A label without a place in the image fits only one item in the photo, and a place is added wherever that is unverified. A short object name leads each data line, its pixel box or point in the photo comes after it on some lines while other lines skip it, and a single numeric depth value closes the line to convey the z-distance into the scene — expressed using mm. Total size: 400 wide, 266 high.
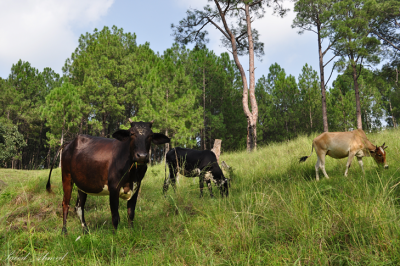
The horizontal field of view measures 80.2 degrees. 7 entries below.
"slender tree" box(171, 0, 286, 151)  13133
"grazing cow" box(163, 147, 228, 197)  5620
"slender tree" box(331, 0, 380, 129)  14898
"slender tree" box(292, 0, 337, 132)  16000
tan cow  5198
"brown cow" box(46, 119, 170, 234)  3123
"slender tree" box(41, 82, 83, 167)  20344
